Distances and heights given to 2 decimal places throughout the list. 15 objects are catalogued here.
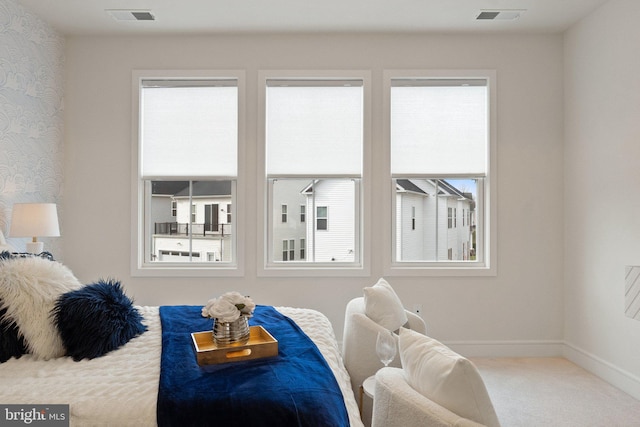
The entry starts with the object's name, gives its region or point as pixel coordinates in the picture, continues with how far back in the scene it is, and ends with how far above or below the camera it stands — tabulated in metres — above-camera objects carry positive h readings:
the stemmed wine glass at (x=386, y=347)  2.09 -0.60
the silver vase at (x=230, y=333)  1.93 -0.50
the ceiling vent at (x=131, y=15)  3.45 +1.72
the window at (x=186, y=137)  3.89 +0.81
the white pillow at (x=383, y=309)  2.70 -0.53
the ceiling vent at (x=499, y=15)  3.46 +1.74
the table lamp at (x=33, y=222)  2.97 +0.01
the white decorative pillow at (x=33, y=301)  1.92 -0.35
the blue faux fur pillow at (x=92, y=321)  1.93 -0.46
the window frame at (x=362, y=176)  3.87 +0.45
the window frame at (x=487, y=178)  3.87 +0.43
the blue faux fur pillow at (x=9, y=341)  1.89 -0.52
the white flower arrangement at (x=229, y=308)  1.95 -0.39
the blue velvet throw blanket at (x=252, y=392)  1.45 -0.60
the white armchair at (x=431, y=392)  1.34 -0.57
